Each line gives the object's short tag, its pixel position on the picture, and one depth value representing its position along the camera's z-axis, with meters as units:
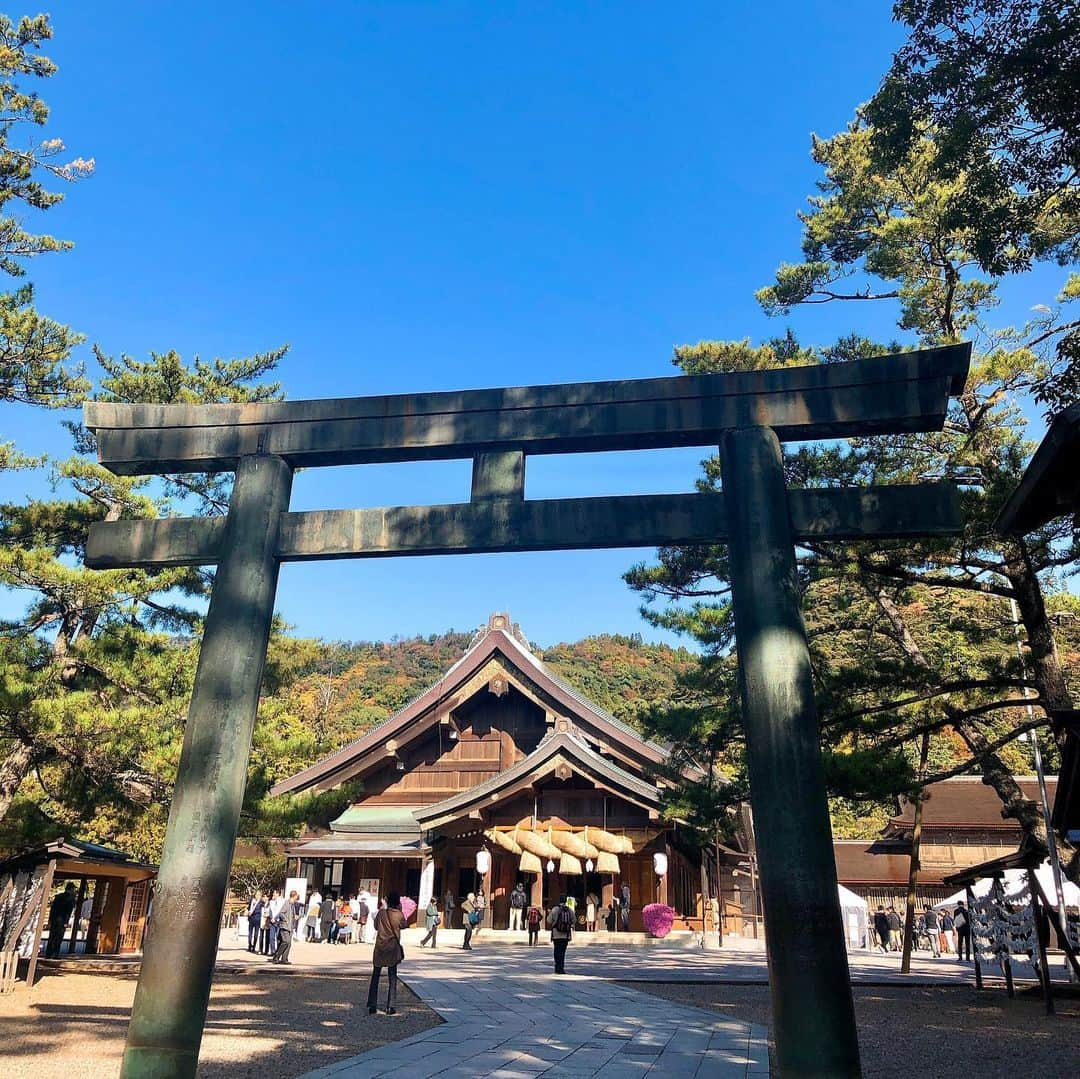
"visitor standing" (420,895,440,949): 19.67
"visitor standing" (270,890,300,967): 15.66
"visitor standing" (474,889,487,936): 20.28
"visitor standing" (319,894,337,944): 22.36
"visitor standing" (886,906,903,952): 24.73
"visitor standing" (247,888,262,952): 19.06
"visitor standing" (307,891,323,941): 22.58
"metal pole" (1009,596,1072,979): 11.09
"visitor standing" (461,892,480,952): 19.06
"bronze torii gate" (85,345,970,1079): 4.80
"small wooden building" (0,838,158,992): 11.99
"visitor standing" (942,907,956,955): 23.45
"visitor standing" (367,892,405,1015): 10.11
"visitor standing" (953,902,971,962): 20.40
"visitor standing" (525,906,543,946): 20.25
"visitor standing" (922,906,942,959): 23.03
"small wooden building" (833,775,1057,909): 26.56
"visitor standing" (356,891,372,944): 22.64
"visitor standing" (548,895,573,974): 14.09
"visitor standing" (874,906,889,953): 23.31
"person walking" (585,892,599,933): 22.02
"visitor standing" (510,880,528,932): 21.83
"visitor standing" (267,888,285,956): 17.20
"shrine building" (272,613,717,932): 21.34
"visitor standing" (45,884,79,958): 16.36
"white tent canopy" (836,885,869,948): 22.84
